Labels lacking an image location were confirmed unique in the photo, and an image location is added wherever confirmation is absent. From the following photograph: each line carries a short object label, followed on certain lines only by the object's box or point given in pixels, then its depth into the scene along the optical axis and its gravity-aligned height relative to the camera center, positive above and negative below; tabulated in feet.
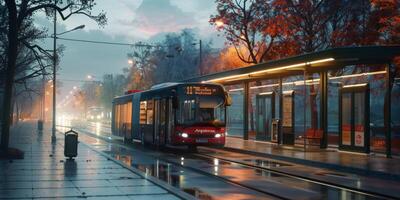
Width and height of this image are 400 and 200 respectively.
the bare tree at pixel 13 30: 71.61 +11.18
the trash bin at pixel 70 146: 69.00 -3.14
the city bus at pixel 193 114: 87.51 +1.05
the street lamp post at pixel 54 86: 117.21 +7.62
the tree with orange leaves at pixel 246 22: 128.36 +22.61
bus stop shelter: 76.18 +3.52
